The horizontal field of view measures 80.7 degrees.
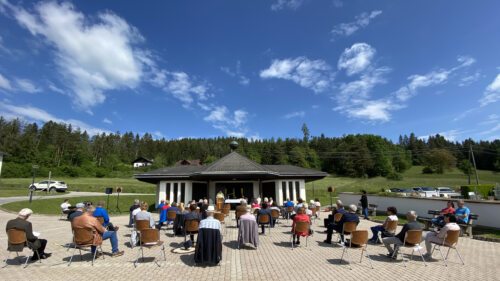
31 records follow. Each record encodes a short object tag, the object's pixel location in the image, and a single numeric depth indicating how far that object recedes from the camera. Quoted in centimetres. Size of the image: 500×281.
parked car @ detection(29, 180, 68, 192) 3844
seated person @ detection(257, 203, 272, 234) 1070
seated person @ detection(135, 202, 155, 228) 877
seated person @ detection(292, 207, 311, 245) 892
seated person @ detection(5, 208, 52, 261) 667
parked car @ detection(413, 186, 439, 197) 3610
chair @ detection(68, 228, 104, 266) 669
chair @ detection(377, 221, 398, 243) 845
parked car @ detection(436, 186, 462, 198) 3470
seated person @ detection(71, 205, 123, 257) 671
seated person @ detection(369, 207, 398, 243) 835
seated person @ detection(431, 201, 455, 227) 1038
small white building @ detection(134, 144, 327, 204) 2186
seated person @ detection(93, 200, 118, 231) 899
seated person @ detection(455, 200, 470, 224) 1030
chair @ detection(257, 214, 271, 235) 1062
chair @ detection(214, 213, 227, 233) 1079
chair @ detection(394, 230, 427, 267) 696
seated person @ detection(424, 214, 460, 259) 718
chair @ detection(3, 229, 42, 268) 662
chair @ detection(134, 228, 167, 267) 684
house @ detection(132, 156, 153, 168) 8638
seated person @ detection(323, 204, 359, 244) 872
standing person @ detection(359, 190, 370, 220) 1590
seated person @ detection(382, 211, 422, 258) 716
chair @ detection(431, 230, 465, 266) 710
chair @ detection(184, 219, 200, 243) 845
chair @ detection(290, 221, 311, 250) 862
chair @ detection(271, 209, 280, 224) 1230
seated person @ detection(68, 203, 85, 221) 868
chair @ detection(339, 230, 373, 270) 709
